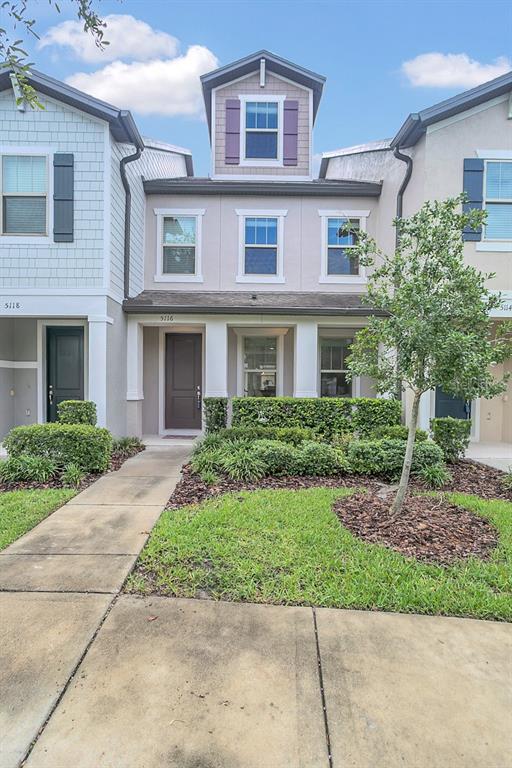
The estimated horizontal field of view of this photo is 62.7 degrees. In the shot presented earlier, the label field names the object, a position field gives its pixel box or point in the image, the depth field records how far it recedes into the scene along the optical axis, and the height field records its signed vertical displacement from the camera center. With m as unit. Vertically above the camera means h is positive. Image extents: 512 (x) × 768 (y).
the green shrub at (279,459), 6.36 -1.26
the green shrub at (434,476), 5.99 -1.43
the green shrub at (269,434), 7.17 -1.00
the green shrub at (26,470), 5.93 -1.37
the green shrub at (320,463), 6.43 -1.32
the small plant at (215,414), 8.59 -0.79
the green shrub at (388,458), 6.30 -1.21
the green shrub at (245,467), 6.08 -1.34
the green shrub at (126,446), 7.92 -1.39
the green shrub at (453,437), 7.49 -1.06
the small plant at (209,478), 5.89 -1.45
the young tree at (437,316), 4.12 +0.62
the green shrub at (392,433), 7.30 -0.98
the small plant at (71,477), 5.86 -1.46
